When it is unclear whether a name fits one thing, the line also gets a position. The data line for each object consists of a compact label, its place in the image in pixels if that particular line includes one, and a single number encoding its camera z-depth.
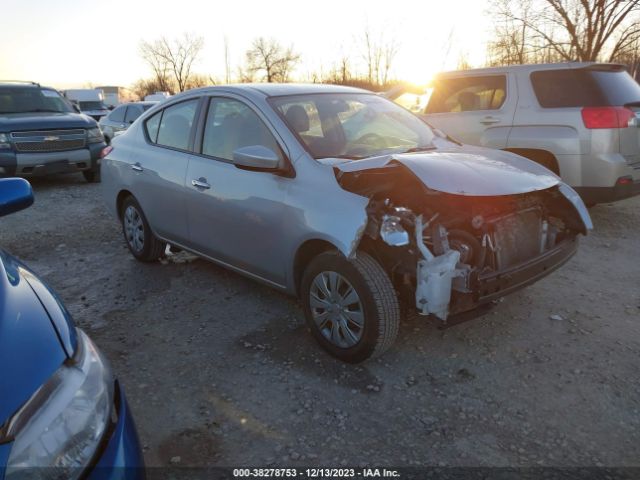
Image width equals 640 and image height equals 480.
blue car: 1.32
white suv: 5.36
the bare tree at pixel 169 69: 54.97
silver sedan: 2.92
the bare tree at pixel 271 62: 40.06
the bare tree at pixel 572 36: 15.85
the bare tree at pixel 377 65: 28.14
